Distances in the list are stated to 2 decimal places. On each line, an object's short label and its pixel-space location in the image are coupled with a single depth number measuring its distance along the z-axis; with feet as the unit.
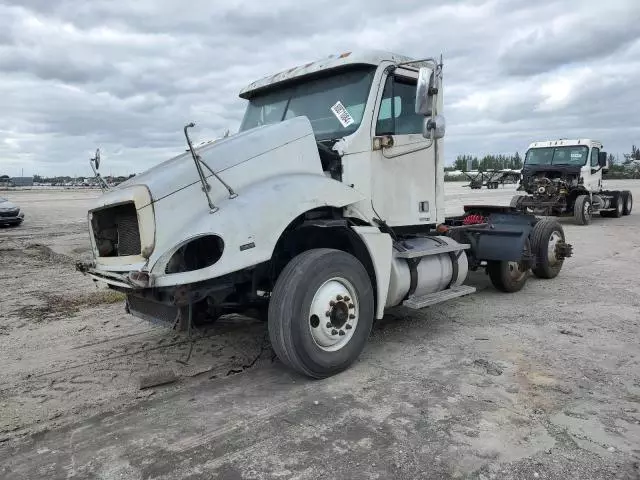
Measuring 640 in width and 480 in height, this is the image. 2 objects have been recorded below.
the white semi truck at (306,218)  12.86
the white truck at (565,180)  60.59
